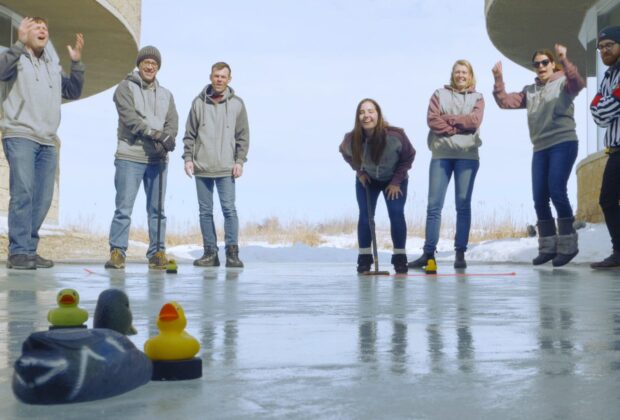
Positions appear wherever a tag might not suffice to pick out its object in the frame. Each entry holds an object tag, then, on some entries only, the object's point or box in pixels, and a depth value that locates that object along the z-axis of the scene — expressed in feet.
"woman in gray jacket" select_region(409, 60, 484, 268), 25.99
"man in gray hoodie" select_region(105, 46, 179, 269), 25.36
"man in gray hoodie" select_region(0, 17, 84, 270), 22.50
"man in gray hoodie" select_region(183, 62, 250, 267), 27.22
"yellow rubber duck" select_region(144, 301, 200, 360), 5.59
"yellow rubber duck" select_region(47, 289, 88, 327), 6.64
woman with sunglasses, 24.85
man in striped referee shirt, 22.34
